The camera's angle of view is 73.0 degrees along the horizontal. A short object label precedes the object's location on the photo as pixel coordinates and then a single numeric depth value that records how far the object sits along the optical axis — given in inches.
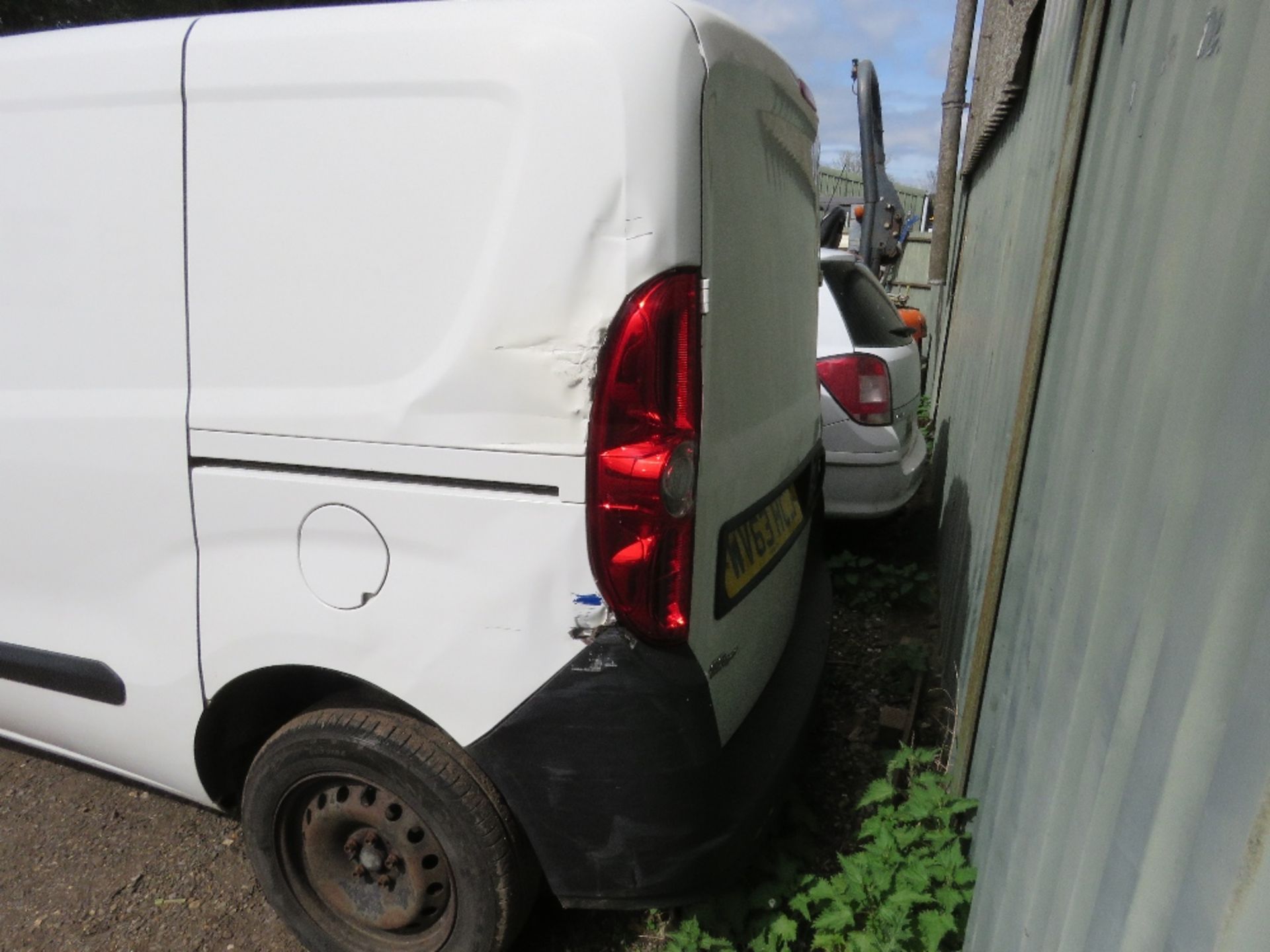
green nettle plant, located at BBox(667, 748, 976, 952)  76.3
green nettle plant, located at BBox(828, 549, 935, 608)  160.6
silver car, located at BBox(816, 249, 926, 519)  161.8
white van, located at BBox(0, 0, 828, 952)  59.6
